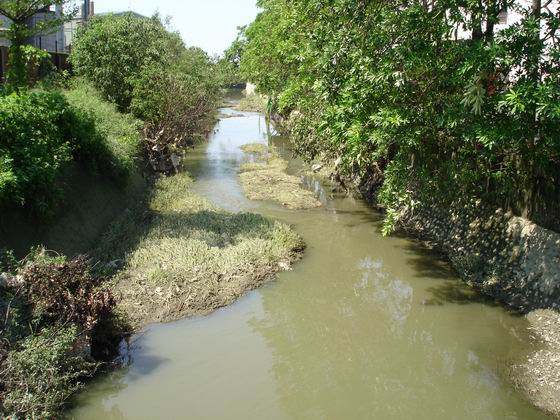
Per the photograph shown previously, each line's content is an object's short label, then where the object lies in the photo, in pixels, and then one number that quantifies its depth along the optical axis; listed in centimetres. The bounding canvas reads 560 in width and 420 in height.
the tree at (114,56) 2005
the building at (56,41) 1803
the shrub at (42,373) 605
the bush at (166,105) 1936
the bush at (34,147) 886
